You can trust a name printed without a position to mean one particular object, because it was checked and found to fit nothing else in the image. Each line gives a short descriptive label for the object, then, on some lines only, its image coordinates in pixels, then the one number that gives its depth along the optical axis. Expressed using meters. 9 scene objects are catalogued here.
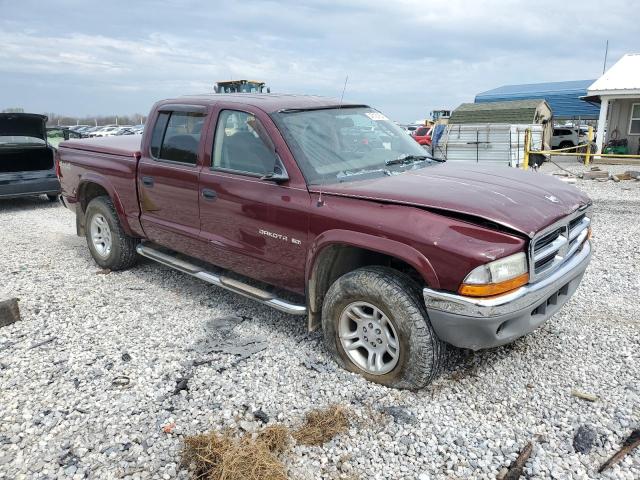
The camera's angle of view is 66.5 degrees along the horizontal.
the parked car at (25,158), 9.31
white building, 18.39
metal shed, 15.97
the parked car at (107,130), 35.72
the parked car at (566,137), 24.55
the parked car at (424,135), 23.69
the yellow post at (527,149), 13.46
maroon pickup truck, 2.79
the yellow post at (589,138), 17.42
